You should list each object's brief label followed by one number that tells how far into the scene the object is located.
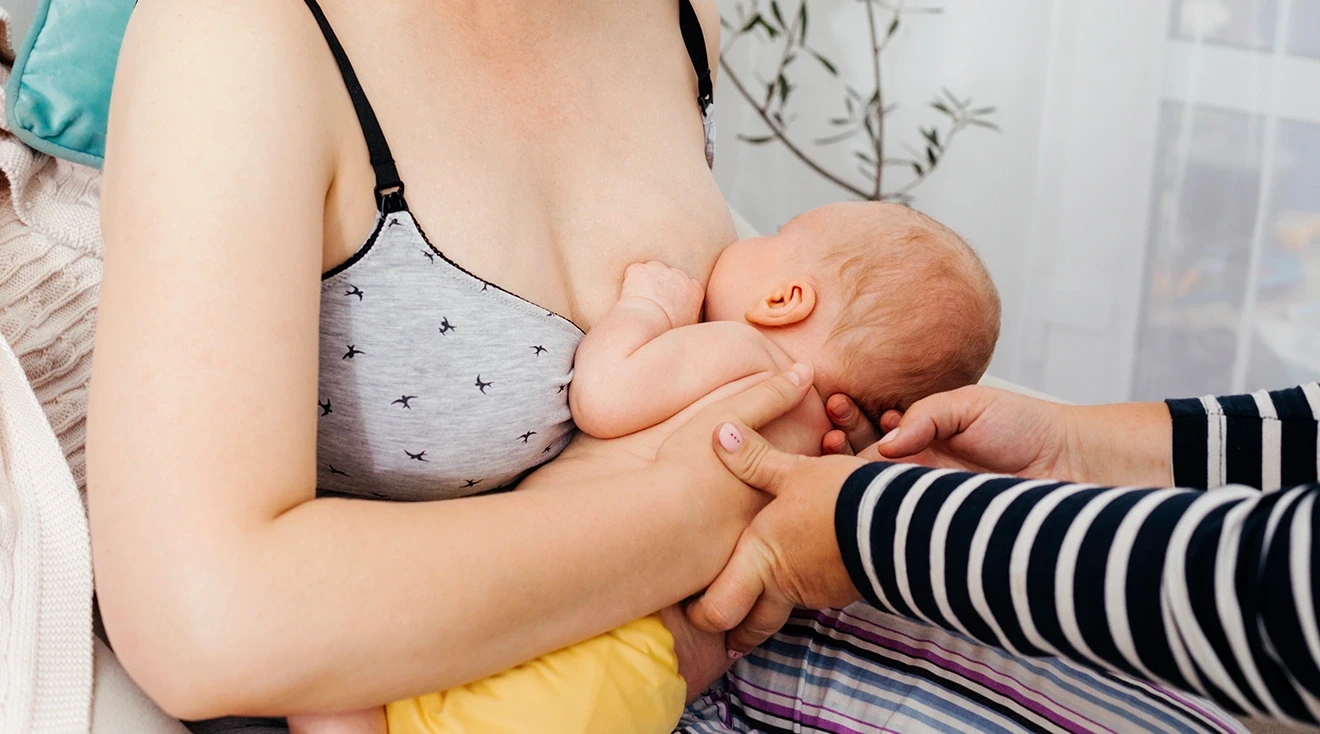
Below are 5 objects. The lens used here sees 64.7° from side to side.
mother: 0.79
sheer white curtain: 2.49
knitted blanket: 0.85
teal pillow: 1.20
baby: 0.96
